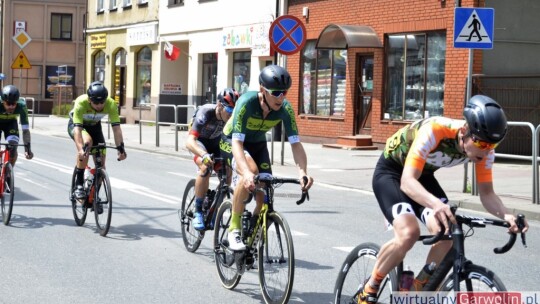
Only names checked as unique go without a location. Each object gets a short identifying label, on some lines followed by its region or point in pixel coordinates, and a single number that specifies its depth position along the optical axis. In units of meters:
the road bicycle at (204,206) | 8.89
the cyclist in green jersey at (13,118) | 11.53
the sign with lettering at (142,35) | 38.98
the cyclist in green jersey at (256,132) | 6.91
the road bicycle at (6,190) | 11.20
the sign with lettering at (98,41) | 45.41
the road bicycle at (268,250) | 6.73
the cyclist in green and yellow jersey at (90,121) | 10.74
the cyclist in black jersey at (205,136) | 9.12
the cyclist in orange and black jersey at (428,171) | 4.85
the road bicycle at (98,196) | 10.61
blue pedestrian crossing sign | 14.13
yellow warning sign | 37.25
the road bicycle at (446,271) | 4.76
